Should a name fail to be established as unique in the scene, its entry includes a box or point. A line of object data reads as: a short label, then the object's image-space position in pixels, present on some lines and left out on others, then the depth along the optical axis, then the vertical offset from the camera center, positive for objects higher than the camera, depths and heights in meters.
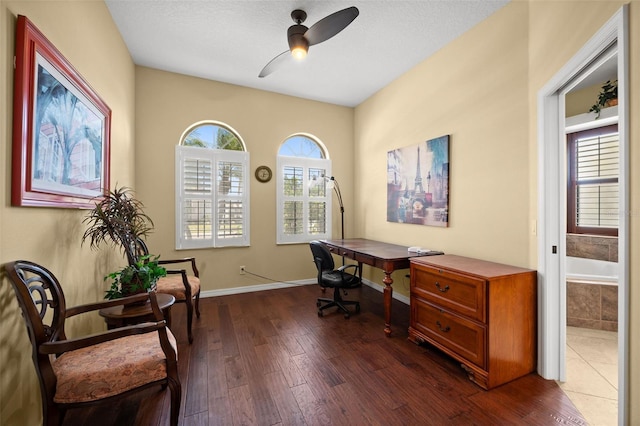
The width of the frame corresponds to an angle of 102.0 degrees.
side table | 1.76 -0.70
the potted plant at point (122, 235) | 1.88 -0.18
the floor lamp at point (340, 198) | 4.29 +0.27
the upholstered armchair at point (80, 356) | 1.15 -0.76
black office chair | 2.93 -0.74
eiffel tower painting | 2.89 +0.38
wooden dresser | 1.81 -0.77
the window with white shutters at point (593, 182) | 3.27 +0.45
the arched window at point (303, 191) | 4.13 +0.38
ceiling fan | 1.96 +1.51
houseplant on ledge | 2.76 +1.30
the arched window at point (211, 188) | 3.56 +0.36
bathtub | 2.82 -0.68
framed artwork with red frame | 1.21 +0.48
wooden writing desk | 2.55 -0.44
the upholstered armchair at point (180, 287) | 2.45 -0.73
